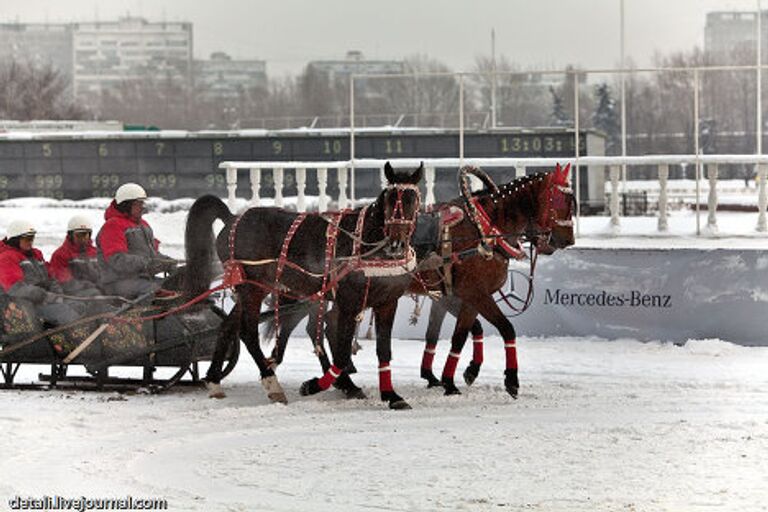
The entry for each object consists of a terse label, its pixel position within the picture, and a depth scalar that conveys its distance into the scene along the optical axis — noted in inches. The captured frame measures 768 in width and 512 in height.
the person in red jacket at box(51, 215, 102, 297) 590.6
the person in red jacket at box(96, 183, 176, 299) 581.9
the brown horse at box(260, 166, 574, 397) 567.8
